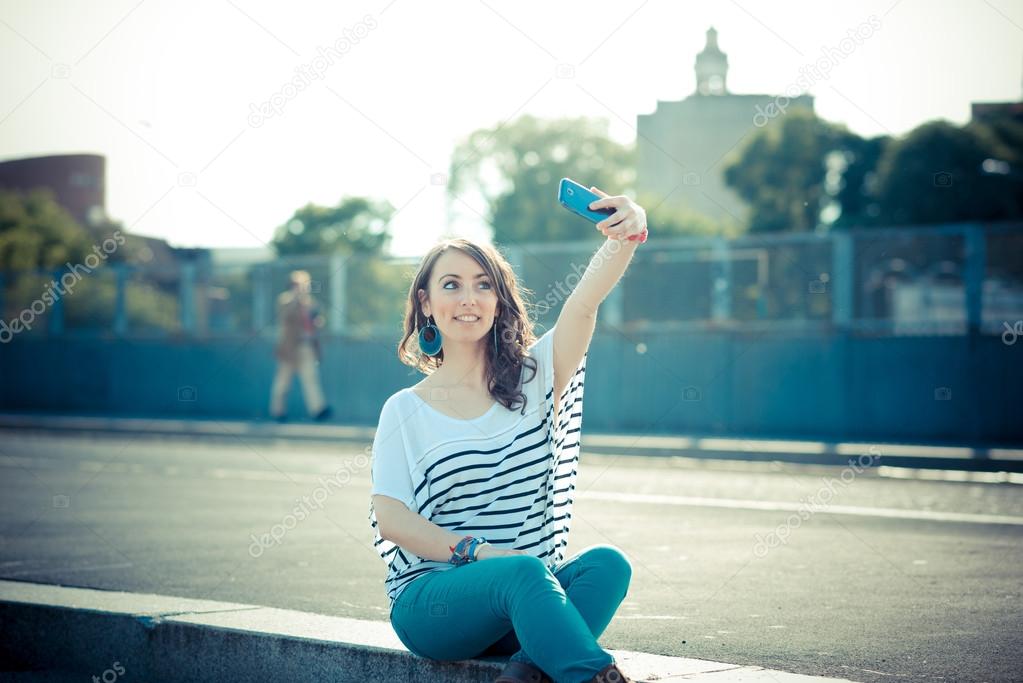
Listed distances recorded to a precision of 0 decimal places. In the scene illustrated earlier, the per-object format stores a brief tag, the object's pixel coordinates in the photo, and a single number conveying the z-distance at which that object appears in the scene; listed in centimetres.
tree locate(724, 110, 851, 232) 5275
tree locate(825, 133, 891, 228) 5234
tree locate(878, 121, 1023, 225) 4559
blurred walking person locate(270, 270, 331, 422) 1844
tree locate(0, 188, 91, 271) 4253
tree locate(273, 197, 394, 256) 6819
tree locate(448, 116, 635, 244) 6388
